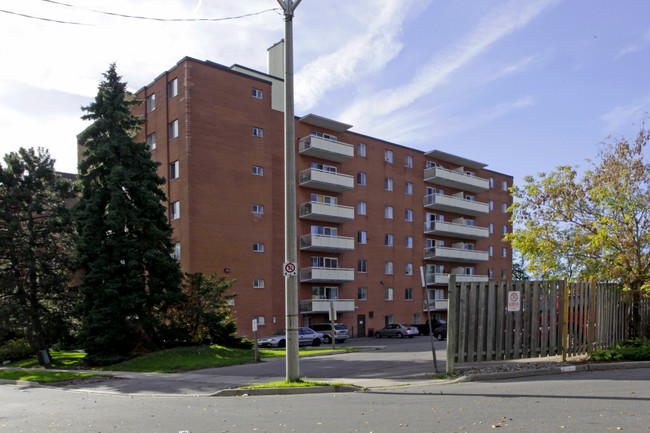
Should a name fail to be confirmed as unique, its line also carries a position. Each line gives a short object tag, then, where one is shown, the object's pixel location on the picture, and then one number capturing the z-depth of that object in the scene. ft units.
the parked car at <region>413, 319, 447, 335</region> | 159.13
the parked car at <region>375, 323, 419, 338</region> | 150.20
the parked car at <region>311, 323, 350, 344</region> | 130.11
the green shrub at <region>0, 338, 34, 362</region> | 108.75
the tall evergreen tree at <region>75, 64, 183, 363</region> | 82.89
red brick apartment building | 127.95
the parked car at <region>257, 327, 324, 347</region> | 118.11
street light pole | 41.47
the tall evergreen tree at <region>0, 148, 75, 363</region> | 92.32
